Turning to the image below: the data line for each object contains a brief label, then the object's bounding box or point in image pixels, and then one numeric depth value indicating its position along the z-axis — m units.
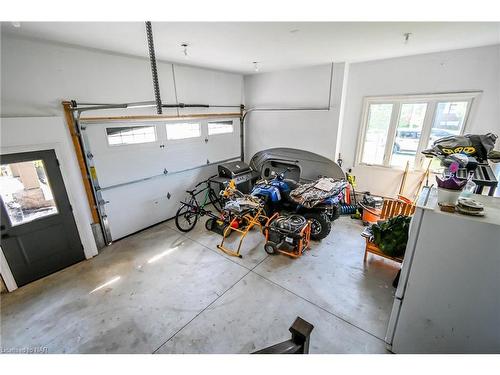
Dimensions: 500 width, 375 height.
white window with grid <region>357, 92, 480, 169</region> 4.27
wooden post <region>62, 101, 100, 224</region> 3.35
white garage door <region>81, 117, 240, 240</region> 3.95
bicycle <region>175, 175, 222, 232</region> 4.69
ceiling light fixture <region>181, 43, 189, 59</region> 3.23
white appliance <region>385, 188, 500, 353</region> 1.69
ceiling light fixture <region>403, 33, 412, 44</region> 2.94
